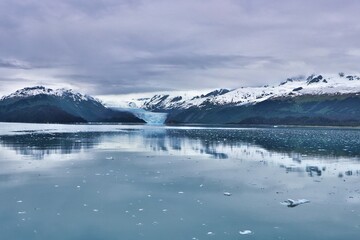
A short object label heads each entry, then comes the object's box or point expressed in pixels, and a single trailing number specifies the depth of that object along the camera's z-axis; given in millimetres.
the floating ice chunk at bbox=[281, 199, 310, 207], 19906
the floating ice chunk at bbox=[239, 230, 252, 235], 15597
